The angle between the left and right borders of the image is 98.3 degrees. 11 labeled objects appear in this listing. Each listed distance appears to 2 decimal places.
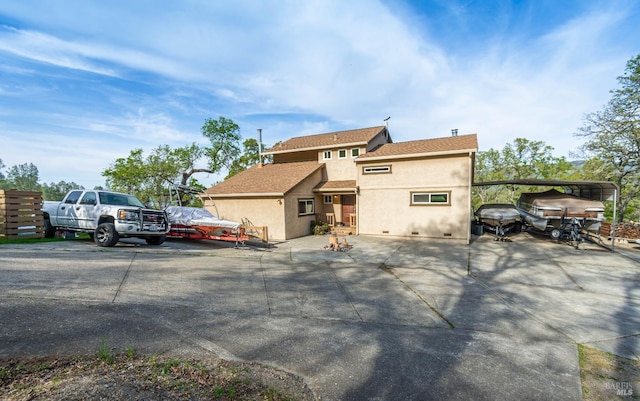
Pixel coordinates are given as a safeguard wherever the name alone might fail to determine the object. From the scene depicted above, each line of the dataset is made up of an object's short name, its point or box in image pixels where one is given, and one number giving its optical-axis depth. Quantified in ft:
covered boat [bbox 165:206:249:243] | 38.34
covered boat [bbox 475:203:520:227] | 49.24
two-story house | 47.70
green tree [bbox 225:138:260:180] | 104.63
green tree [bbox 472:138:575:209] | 106.51
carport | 39.40
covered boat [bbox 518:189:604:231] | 41.47
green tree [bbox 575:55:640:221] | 61.36
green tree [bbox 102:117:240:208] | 91.76
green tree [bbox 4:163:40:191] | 281.84
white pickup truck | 31.22
